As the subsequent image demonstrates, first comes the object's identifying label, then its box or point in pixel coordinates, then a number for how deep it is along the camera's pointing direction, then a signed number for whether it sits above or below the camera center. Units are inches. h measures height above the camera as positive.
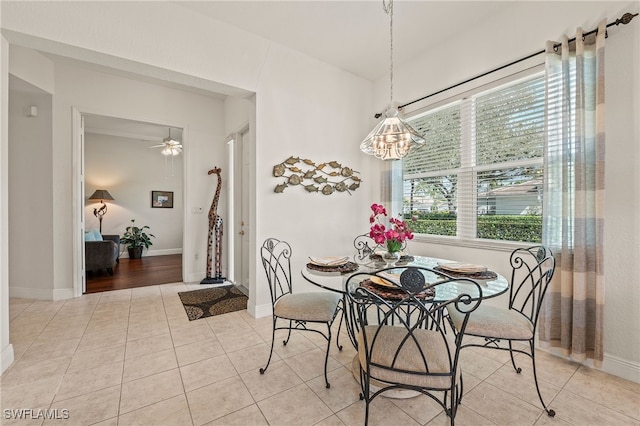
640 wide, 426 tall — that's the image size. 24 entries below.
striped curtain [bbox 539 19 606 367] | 78.3 +5.4
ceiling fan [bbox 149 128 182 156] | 213.4 +51.6
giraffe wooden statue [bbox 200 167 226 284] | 175.5 -18.0
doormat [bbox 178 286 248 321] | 125.3 -45.6
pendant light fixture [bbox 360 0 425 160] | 86.8 +24.3
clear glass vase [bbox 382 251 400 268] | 84.9 -14.1
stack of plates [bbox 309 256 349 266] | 81.2 -14.8
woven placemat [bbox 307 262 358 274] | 75.8 -16.0
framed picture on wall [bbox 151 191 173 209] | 283.7 +13.7
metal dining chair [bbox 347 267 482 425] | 49.0 -27.3
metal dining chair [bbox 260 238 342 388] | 75.9 -27.8
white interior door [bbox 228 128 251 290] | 161.9 +3.2
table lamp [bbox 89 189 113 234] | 246.8 +12.8
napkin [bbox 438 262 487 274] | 73.2 -15.2
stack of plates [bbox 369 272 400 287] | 61.2 -15.7
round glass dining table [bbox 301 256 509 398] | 59.4 -17.3
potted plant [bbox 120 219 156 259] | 261.8 -26.8
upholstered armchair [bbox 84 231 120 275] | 183.5 -29.2
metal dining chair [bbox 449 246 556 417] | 64.7 -27.6
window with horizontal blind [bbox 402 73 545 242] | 96.4 +18.8
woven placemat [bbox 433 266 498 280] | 69.9 -16.5
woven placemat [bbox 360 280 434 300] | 54.9 -16.8
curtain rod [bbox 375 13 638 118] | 74.3 +53.9
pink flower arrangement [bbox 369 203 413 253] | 77.9 -6.0
